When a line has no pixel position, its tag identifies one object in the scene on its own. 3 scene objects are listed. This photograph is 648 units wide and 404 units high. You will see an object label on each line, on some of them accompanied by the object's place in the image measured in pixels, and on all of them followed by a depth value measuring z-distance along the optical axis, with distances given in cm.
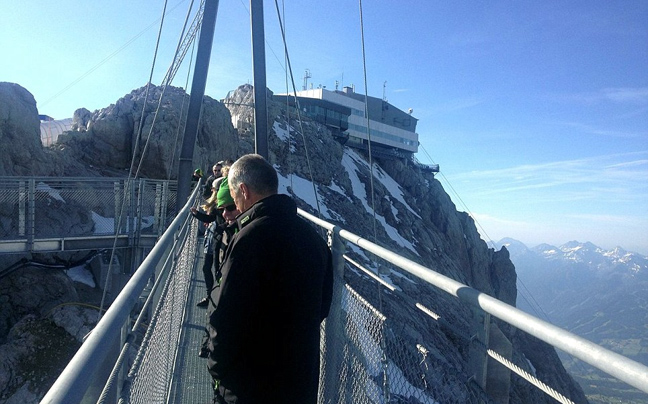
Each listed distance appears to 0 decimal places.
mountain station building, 5731
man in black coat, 199
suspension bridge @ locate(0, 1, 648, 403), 123
